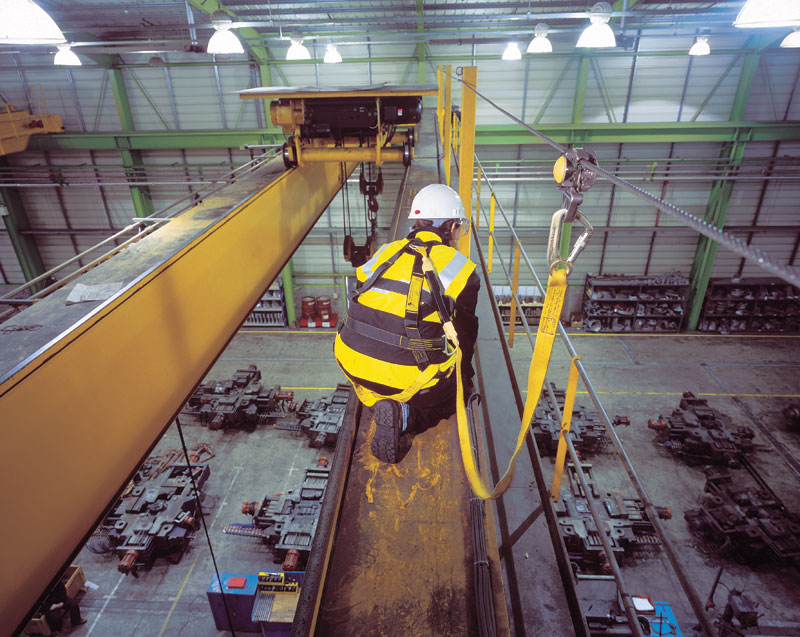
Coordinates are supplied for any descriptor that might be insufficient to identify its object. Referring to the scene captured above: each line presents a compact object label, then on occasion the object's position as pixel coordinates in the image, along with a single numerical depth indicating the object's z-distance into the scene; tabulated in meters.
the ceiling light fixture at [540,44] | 9.18
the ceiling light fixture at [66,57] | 9.02
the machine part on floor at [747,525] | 7.37
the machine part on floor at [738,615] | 6.05
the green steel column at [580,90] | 13.06
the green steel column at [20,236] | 15.35
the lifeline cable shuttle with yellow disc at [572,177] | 1.34
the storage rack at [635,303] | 15.05
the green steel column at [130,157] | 14.01
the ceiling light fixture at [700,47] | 9.93
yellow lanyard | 1.41
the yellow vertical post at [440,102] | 7.12
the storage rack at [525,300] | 15.50
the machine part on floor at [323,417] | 9.86
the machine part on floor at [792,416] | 10.49
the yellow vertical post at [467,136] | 4.35
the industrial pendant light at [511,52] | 10.45
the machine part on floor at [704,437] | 9.52
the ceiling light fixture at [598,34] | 7.07
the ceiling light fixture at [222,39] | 7.32
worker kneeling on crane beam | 2.25
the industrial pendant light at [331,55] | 10.85
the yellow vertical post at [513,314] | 3.77
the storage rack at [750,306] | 14.91
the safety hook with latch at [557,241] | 1.32
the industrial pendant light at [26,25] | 3.12
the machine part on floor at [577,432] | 9.48
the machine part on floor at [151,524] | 7.43
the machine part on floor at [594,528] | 6.84
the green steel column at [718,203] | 12.89
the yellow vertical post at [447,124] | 5.55
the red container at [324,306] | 16.03
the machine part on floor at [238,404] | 10.71
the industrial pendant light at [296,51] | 10.07
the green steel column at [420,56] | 12.73
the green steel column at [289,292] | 15.45
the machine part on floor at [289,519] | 7.09
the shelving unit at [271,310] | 15.94
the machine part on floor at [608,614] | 5.41
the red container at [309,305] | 16.09
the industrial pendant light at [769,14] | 3.65
